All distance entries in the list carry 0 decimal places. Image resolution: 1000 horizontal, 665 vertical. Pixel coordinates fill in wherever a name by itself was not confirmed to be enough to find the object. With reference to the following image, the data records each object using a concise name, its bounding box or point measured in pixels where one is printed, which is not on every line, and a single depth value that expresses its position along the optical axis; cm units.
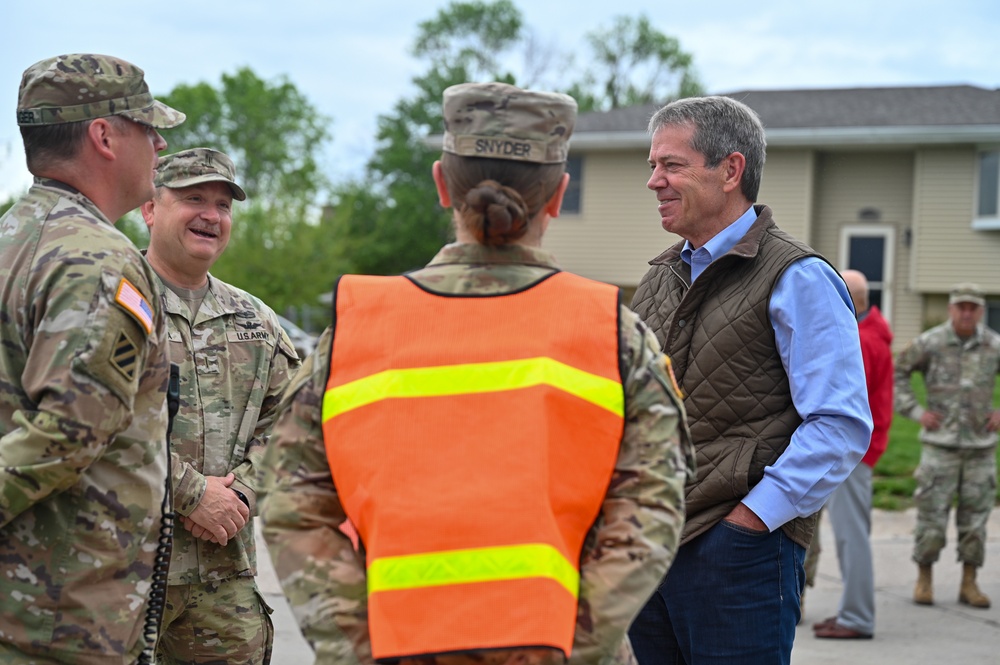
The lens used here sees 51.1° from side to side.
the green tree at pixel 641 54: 4978
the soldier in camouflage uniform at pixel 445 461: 205
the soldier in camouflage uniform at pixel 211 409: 356
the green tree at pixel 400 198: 3753
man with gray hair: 308
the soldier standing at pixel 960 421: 797
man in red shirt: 684
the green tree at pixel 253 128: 4997
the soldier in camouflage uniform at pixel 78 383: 241
